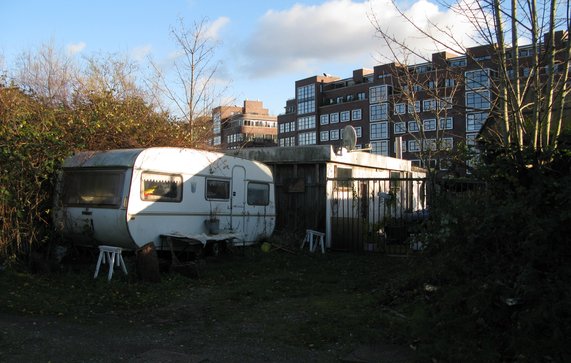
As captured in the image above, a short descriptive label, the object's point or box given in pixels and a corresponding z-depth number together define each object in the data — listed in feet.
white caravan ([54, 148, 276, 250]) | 32.07
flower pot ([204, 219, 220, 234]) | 37.88
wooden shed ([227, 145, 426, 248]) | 48.47
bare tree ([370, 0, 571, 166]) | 18.48
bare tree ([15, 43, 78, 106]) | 58.90
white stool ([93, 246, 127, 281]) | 29.63
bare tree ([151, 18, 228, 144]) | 57.21
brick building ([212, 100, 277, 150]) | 345.47
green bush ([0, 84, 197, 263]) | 30.89
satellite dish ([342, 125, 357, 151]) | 51.78
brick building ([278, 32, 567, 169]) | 290.76
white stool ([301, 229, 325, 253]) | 45.30
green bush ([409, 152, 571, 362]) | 14.10
